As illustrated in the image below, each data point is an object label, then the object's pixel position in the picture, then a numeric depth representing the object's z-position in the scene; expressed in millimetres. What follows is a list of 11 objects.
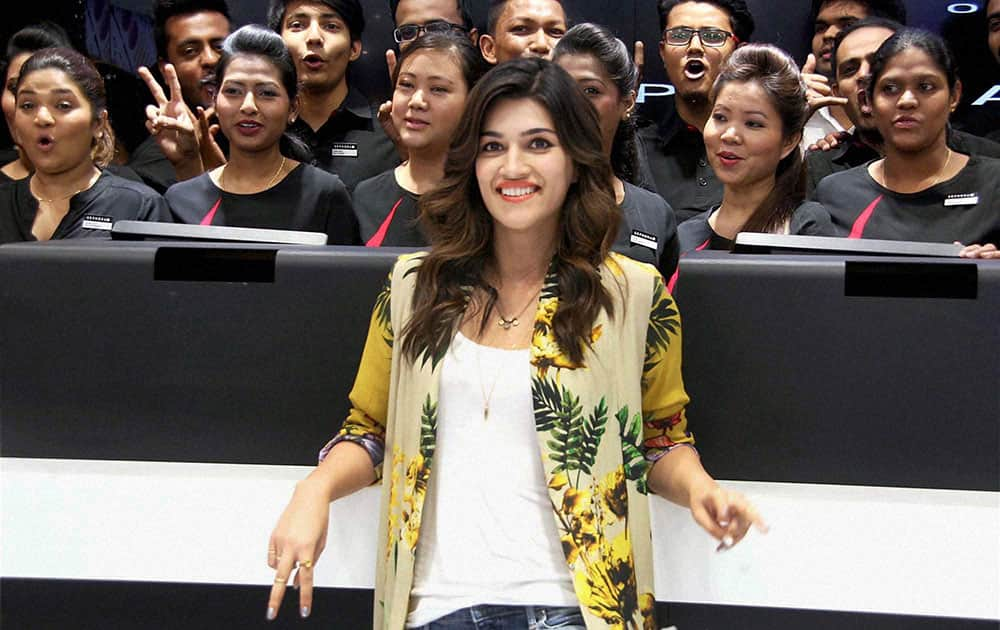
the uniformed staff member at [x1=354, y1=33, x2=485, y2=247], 2879
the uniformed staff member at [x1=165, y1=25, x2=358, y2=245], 2977
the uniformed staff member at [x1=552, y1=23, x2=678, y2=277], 2654
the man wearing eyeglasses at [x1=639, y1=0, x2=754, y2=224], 3627
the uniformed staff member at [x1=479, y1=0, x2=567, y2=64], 3551
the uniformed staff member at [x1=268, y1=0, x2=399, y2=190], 3824
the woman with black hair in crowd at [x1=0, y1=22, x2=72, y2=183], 3525
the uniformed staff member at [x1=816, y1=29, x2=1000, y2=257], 2855
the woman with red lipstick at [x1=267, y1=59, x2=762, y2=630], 1502
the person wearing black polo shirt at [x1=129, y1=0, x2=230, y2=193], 3859
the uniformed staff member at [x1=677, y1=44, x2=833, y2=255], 2752
